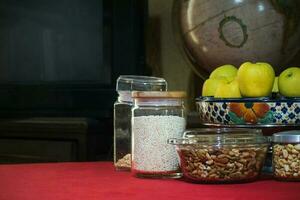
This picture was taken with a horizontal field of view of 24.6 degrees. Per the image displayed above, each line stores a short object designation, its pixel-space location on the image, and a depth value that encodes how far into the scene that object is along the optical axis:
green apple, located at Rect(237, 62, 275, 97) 1.42
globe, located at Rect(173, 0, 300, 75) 1.98
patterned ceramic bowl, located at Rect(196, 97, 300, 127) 1.41
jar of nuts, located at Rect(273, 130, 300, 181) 1.33
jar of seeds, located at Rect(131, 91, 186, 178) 1.39
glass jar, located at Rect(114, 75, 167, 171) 1.56
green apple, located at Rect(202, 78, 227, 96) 1.55
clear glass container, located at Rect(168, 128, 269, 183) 1.31
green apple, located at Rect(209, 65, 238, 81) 1.58
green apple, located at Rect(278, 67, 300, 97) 1.43
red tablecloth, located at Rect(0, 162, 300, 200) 1.20
